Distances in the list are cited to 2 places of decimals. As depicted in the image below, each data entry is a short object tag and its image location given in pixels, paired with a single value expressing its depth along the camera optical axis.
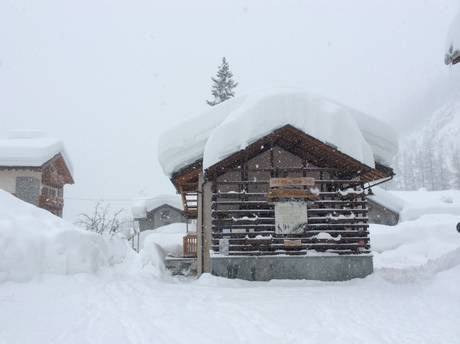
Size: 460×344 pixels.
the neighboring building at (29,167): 28.94
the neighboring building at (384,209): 36.00
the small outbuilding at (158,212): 42.00
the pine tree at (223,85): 41.25
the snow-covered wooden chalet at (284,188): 11.71
